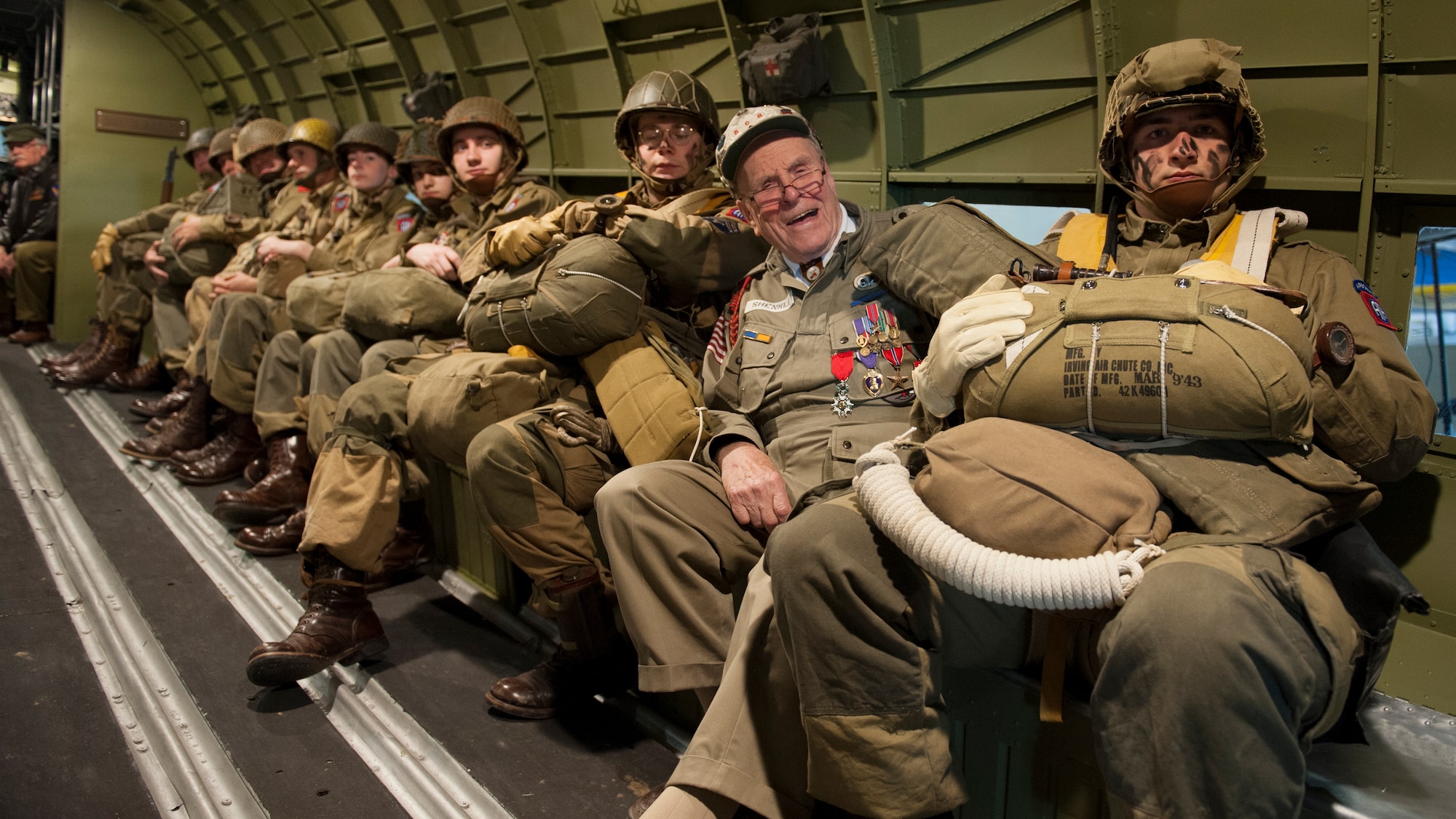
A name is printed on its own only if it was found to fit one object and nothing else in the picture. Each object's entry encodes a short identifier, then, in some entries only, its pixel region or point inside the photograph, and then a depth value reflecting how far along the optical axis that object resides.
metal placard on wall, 8.78
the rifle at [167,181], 8.83
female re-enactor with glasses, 2.58
